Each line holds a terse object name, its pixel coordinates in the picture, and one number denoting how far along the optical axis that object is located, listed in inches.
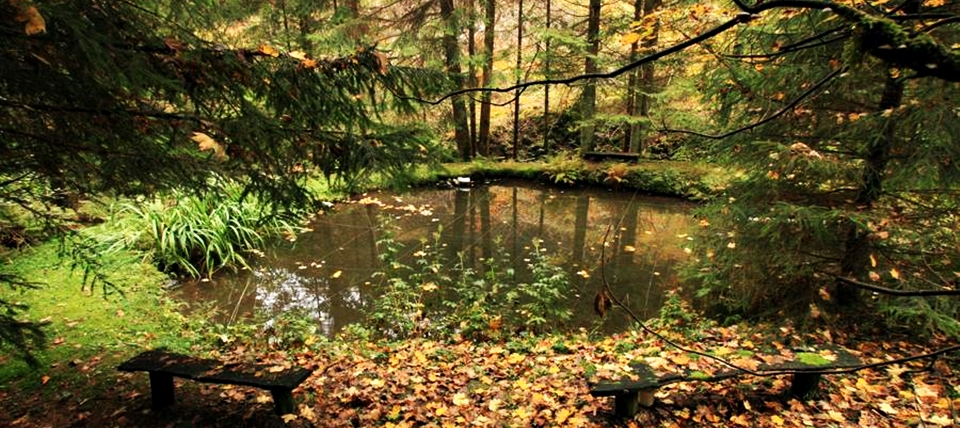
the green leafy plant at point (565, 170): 452.1
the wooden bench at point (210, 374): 115.9
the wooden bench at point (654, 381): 109.8
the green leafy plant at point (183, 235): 243.9
